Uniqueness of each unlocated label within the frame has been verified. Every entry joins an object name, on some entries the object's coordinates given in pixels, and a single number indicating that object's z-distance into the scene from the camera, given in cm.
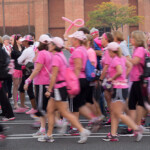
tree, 10062
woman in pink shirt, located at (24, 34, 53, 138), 1239
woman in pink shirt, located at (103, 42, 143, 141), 1173
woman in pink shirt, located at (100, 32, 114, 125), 1292
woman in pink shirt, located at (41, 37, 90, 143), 1152
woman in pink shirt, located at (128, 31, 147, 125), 1245
